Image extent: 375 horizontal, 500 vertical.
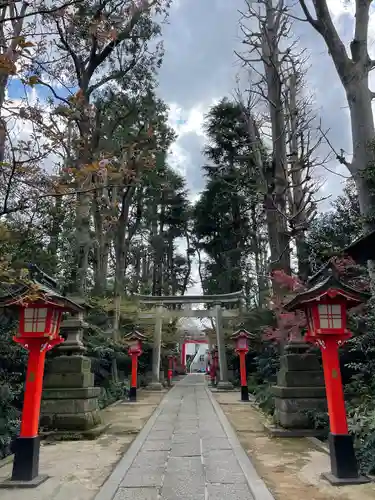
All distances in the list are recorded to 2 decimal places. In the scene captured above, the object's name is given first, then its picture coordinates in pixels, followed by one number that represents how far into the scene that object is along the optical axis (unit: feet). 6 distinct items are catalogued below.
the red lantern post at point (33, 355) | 14.48
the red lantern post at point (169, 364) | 66.93
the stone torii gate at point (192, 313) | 59.57
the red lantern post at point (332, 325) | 14.98
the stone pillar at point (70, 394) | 22.74
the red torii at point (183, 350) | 114.97
